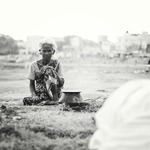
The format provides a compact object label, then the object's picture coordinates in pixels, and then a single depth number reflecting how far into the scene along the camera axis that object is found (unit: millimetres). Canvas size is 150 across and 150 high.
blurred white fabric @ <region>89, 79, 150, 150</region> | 2639
